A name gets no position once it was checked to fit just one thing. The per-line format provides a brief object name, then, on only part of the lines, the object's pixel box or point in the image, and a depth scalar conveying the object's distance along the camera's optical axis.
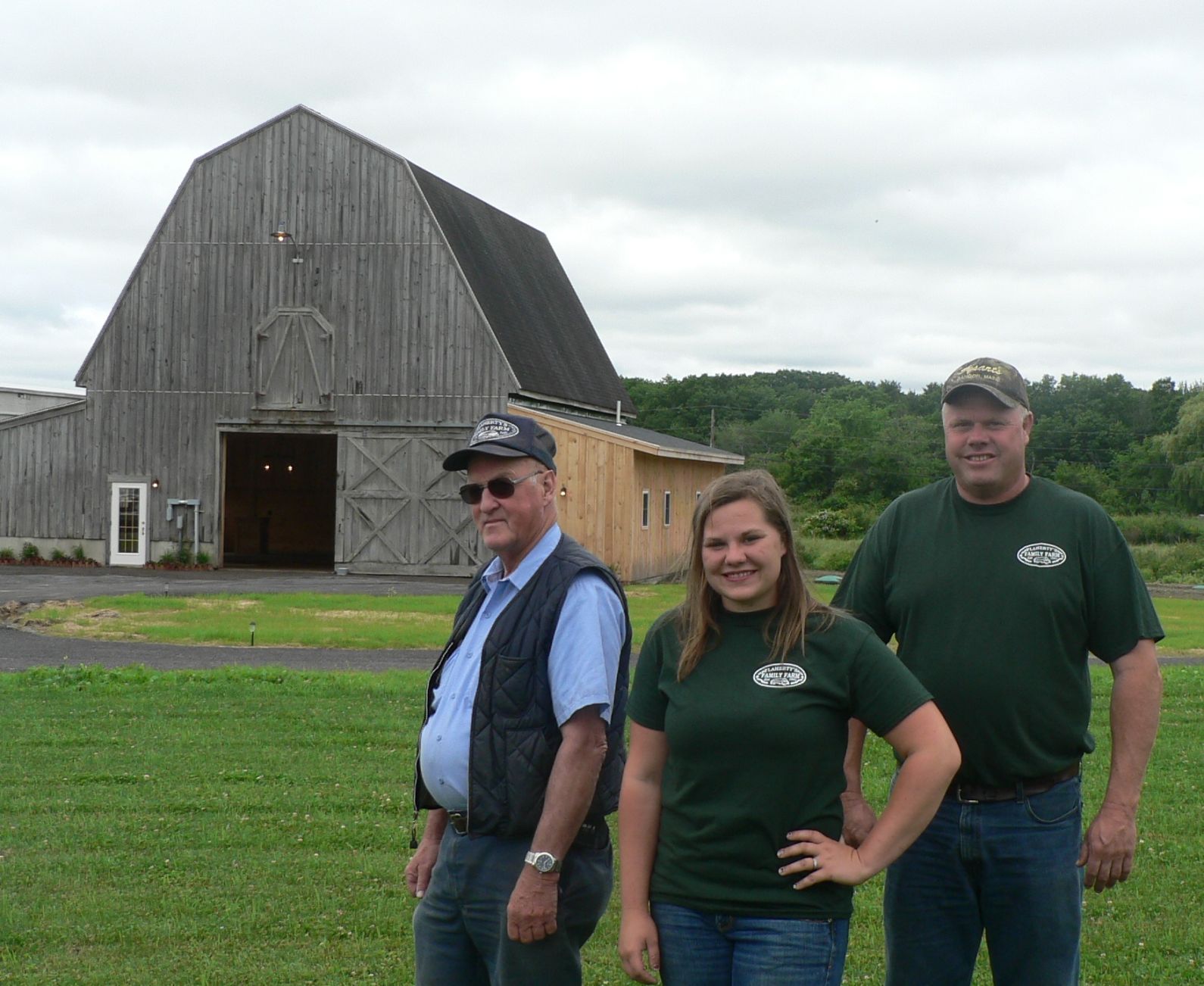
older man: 3.30
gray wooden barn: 28.55
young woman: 2.93
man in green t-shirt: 3.52
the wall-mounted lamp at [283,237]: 28.88
